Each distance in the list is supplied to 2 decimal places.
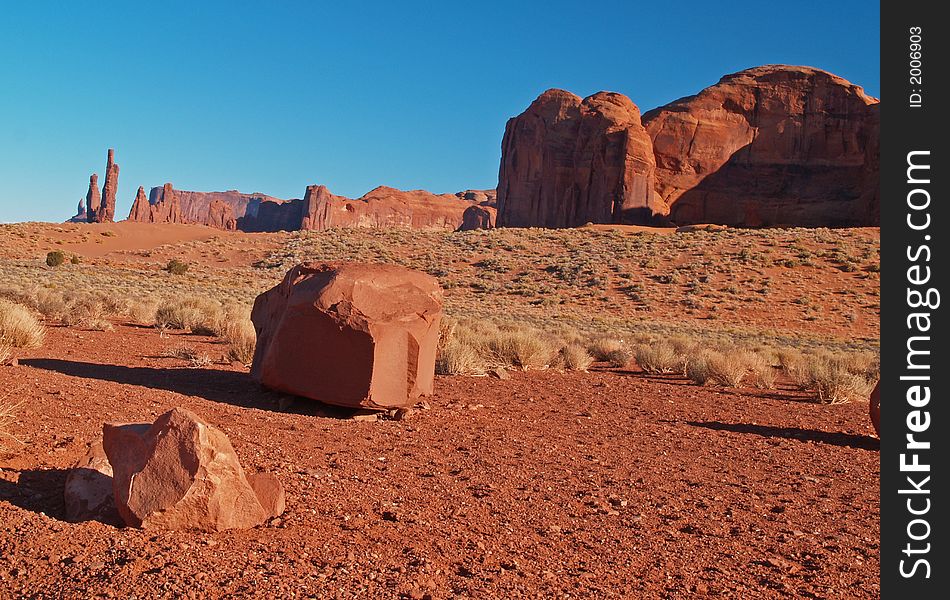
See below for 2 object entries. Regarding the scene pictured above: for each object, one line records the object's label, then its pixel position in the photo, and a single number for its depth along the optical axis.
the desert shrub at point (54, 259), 44.09
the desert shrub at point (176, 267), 47.47
